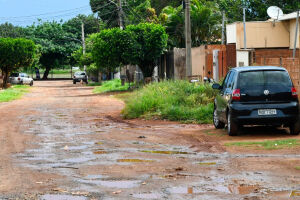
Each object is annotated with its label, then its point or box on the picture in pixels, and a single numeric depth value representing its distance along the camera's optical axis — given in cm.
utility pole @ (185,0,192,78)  2550
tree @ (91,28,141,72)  3788
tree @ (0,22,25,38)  9369
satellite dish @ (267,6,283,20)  3347
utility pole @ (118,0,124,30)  4509
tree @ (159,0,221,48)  4200
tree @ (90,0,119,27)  7044
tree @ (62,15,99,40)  9128
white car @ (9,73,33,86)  6241
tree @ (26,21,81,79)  8706
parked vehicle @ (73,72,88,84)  6738
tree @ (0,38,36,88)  5241
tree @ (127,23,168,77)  3775
